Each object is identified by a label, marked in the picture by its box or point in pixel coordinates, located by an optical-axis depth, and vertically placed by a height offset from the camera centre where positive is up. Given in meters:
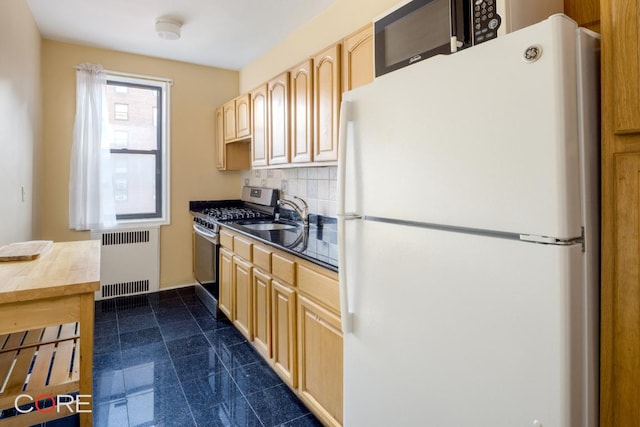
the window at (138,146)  3.68 +0.77
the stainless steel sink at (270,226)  2.98 -0.08
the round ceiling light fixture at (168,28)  2.78 +1.51
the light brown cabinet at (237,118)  3.27 +0.97
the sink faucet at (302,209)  2.83 +0.07
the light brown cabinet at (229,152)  3.84 +0.72
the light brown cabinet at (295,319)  1.60 -0.57
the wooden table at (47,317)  1.15 -0.33
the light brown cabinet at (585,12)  1.03 +0.61
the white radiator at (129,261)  3.60 -0.45
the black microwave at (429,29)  1.02 +0.63
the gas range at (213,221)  3.15 -0.04
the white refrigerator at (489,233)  0.73 -0.04
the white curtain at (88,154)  3.31 +0.61
